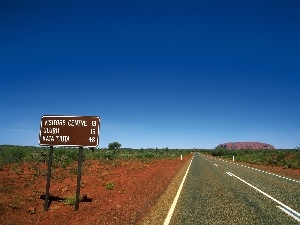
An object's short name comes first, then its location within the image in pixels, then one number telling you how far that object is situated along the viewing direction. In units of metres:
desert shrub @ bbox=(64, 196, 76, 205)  10.16
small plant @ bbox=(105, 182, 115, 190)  14.16
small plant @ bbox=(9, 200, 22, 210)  9.23
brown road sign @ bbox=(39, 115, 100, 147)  9.30
